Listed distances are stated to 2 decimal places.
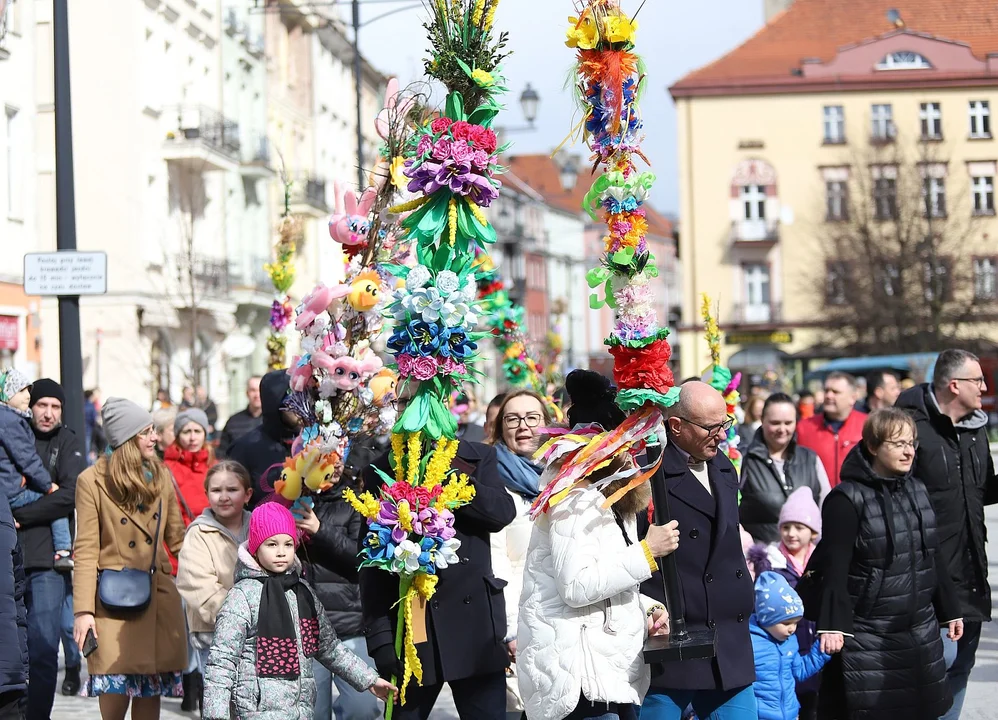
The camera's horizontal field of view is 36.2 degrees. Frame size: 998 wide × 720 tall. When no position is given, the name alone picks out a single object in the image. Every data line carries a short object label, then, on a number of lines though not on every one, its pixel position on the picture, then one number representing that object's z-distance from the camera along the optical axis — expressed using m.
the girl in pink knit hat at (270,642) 5.92
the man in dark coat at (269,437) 7.56
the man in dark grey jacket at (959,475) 7.19
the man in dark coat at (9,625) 5.50
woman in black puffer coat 6.30
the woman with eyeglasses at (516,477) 6.99
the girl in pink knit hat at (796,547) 7.42
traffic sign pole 11.98
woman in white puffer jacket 5.18
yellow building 55.88
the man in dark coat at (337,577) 6.97
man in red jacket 11.65
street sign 11.76
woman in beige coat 7.73
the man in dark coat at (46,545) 8.12
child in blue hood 6.45
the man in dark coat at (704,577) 5.55
